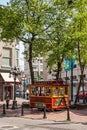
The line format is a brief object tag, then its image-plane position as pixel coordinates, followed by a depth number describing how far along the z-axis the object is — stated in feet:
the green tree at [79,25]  73.53
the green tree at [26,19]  74.73
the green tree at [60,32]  75.51
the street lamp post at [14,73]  77.70
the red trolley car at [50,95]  71.02
